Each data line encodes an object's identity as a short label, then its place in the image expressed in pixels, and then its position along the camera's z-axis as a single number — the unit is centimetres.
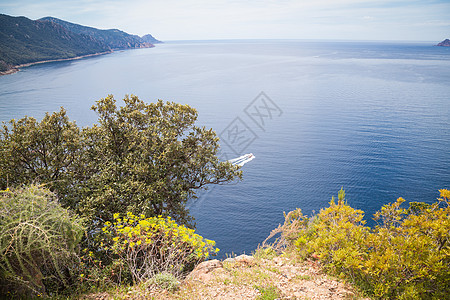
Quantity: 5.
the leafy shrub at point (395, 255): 732
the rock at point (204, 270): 864
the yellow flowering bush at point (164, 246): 870
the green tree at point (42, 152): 1259
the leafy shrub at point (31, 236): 628
